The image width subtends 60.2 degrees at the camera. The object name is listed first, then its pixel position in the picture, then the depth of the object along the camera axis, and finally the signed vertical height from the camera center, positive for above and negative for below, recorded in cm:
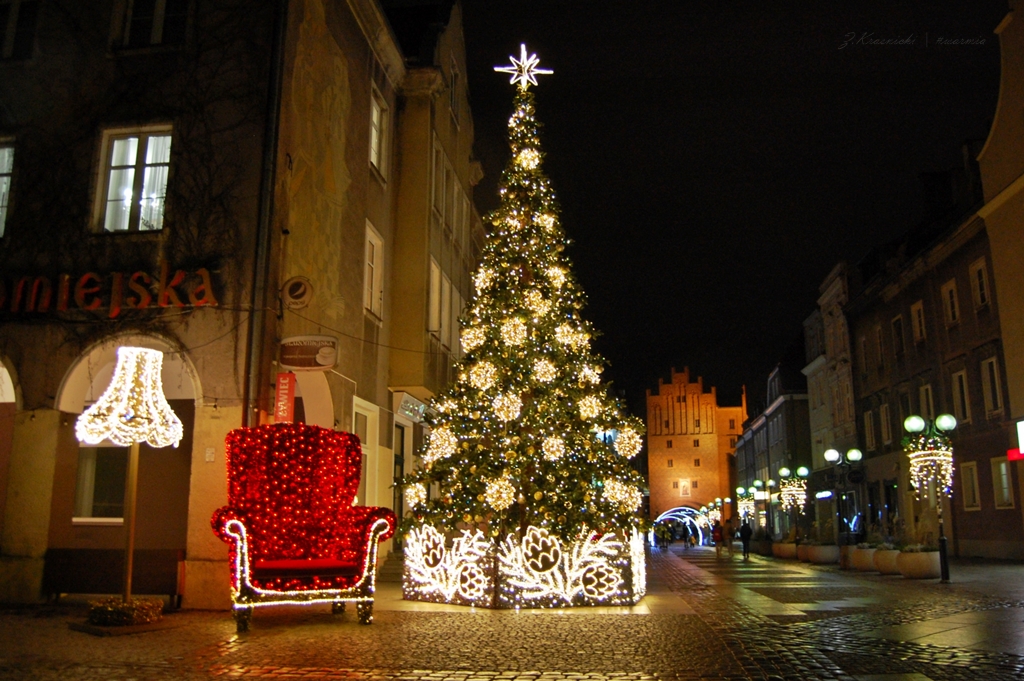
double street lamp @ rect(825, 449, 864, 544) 2421 +169
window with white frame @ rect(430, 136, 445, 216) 2133 +817
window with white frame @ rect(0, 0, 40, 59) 1466 +807
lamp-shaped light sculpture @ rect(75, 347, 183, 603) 1018 +120
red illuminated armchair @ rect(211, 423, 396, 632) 998 +3
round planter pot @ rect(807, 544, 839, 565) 2558 -93
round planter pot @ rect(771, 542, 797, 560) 2991 -98
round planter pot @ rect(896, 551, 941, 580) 1758 -83
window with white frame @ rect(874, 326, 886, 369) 3731 +731
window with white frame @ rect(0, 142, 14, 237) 1423 +553
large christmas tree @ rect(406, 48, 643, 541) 1249 +144
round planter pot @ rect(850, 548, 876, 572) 2119 -89
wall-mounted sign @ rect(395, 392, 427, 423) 1983 +260
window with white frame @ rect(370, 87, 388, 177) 1841 +819
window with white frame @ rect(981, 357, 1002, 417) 2672 +417
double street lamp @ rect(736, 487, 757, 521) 4753 +124
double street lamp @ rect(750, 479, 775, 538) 3972 +154
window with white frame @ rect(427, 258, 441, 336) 2077 +511
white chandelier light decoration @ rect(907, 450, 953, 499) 1892 +121
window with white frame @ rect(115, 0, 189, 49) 1434 +797
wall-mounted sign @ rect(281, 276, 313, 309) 1308 +332
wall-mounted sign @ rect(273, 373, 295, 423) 1284 +176
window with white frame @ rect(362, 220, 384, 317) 1812 +507
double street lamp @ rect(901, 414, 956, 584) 1888 +153
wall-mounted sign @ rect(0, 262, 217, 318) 1302 +334
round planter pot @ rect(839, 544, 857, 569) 2225 -82
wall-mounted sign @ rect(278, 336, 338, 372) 1282 +238
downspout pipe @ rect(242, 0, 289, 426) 1268 +410
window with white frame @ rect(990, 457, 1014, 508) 2589 +115
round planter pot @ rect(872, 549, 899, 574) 1931 -84
